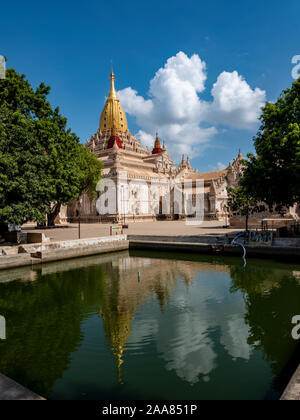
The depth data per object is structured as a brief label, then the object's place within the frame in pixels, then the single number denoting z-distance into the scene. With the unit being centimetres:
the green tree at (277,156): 1830
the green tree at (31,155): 1752
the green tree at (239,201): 2493
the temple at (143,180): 5134
